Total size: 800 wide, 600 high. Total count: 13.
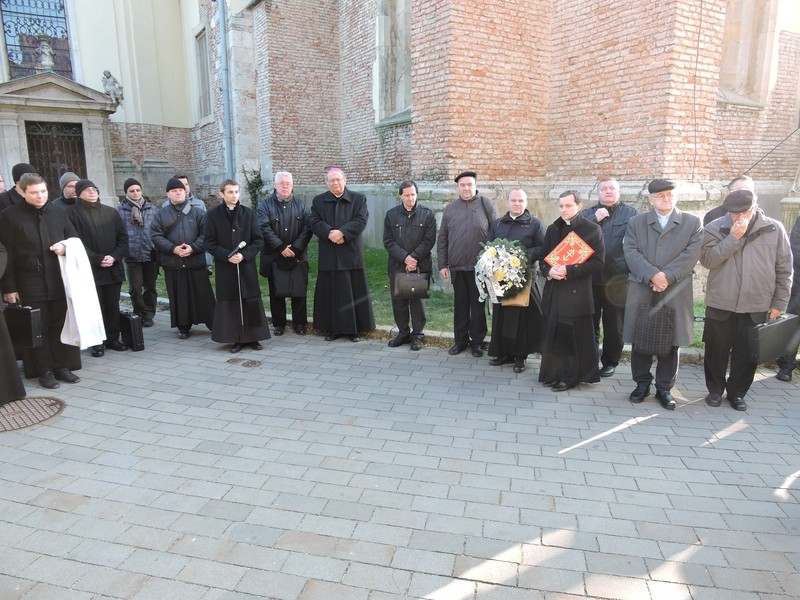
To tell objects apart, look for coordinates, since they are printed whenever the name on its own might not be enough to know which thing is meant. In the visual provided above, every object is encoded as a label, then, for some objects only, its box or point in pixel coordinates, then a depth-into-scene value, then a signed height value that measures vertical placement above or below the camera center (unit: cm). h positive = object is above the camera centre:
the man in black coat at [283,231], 705 -49
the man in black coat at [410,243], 661 -62
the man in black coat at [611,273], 566 -86
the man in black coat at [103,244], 646 -59
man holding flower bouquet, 587 -129
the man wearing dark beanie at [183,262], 726 -89
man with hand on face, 474 -80
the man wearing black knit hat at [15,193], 600 +3
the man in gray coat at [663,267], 477 -68
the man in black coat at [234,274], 663 -97
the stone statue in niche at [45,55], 1845 +465
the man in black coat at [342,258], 693 -84
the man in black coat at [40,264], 541 -68
